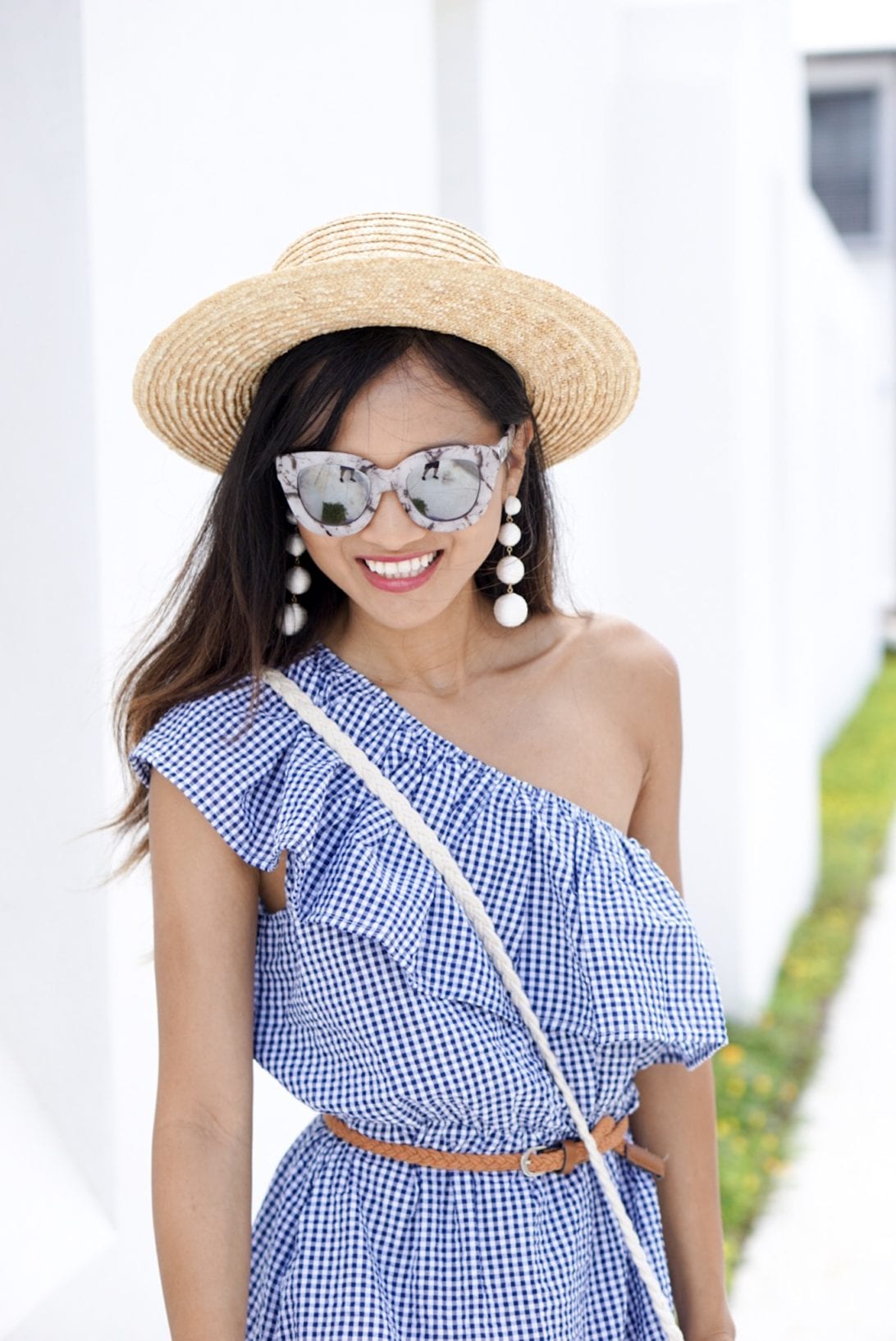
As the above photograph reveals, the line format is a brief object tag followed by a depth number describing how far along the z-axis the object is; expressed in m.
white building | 2.20
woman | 1.55
